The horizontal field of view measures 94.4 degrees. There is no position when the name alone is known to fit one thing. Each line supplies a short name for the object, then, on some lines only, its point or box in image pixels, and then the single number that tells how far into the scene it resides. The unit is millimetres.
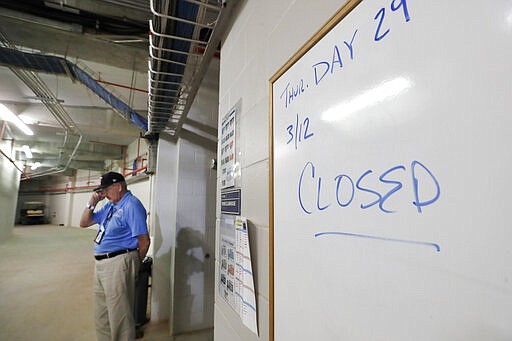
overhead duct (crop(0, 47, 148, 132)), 1876
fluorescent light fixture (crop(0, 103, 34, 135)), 3254
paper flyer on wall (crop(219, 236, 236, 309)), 898
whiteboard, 240
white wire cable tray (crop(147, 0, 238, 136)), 1028
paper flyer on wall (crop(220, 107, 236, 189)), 1000
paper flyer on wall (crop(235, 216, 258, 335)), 734
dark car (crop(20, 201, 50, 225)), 10945
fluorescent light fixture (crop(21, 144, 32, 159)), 6174
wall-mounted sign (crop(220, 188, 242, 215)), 905
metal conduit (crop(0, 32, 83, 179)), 2256
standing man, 1894
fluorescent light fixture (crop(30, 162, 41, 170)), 7938
